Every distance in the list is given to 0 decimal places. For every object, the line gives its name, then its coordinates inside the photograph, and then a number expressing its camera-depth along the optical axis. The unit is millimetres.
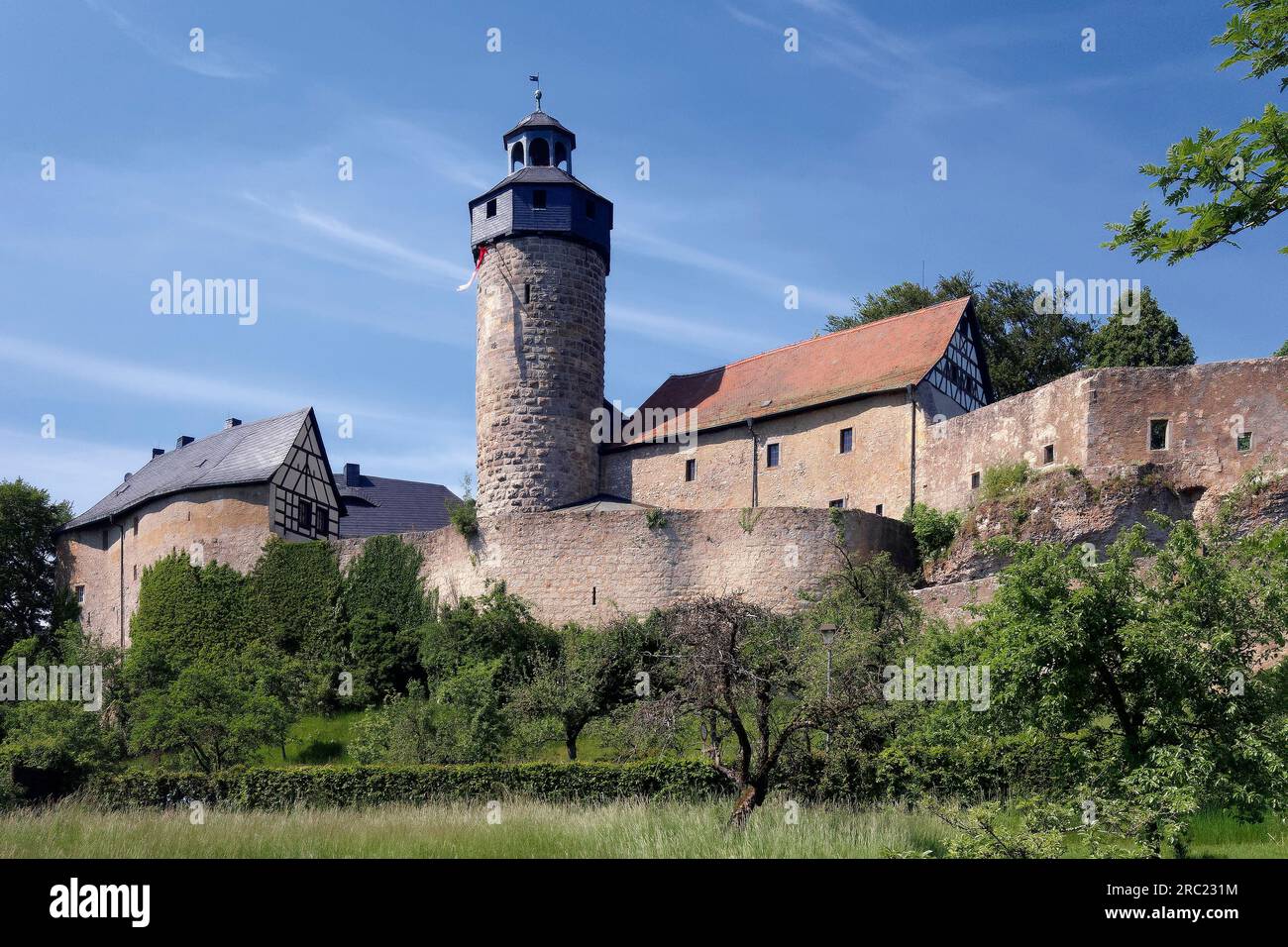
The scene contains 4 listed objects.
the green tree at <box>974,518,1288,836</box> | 13711
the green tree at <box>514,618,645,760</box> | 25688
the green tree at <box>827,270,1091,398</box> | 41750
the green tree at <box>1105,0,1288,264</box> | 9234
